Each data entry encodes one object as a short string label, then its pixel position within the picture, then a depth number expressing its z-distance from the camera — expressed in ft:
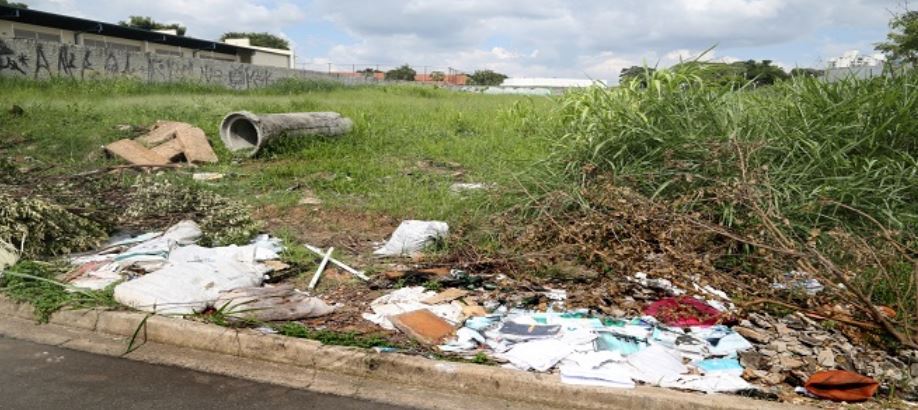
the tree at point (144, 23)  176.45
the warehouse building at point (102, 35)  91.48
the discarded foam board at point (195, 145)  31.65
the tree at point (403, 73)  172.14
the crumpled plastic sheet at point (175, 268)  13.80
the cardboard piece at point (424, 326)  12.44
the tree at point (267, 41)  220.47
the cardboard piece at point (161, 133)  33.45
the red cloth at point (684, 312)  13.12
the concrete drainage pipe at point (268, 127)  32.17
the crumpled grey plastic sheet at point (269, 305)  13.37
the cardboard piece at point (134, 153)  30.32
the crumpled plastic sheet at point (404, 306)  13.55
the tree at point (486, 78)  189.57
